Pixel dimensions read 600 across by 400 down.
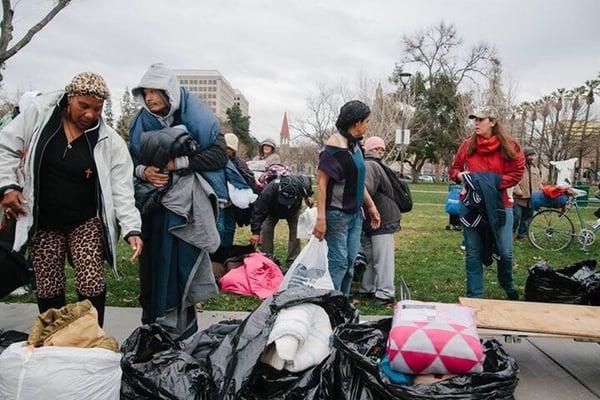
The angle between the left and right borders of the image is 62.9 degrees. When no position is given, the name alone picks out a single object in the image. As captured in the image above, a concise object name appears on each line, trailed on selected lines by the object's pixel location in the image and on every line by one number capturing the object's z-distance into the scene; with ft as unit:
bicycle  28.94
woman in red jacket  13.88
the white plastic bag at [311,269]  12.27
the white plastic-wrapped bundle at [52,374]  6.96
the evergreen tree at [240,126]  195.17
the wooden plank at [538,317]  9.53
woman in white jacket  8.75
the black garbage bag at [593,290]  12.46
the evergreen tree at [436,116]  146.72
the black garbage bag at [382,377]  6.86
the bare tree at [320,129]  132.46
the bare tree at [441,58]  148.87
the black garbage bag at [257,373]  7.58
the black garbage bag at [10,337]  8.64
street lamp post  77.41
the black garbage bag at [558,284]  12.70
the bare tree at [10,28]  38.01
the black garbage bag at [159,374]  7.54
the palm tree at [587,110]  131.13
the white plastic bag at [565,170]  34.81
